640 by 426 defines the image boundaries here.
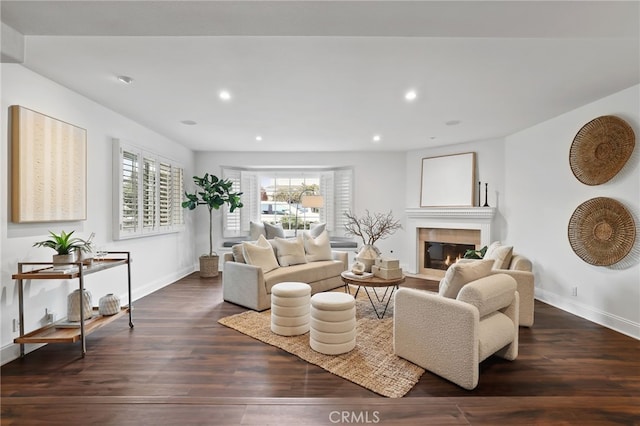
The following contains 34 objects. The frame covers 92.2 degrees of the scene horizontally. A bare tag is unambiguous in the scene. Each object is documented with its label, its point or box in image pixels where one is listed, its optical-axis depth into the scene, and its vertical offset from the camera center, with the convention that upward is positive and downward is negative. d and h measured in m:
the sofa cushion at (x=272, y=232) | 5.50 -0.40
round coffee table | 3.36 -0.79
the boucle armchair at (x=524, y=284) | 3.30 -0.78
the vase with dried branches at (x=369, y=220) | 6.34 -0.20
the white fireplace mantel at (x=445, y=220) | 5.25 -0.18
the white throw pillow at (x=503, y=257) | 3.58 -0.54
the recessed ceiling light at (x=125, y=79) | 2.88 +1.24
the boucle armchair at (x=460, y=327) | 2.12 -0.88
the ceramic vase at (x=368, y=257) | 3.74 -0.57
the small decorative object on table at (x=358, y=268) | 3.62 -0.69
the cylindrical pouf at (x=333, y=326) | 2.68 -1.02
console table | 2.49 -1.04
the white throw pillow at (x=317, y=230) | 5.61 -0.37
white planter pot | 2.66 -0.45
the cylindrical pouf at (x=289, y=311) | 3.11 -1.03
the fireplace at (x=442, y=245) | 5.53 -0.65
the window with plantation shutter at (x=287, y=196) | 6.60 +0.31
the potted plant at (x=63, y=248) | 2.68 -0.35
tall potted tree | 5.77 +0.19
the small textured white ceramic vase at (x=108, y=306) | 3.06 -0.96
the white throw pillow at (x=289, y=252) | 4.59 -0.63
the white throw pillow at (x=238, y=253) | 4.19 -0.59
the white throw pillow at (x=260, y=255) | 4.06 -0.61
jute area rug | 2.24 -1.25
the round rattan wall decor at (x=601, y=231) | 3.22 -0.22
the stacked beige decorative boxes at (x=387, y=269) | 3.47 -0.67
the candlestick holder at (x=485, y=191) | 5.30 +0.34
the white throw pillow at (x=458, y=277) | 2.34 -0.51
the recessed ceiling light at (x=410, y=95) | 3.23 +1.24
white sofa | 3.85 -0.93
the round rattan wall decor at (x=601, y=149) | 3.24 +0.70
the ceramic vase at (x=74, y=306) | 2.83 -0.89
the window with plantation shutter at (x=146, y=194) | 3.94 +0.24
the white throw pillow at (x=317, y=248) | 4.99 -0.62
